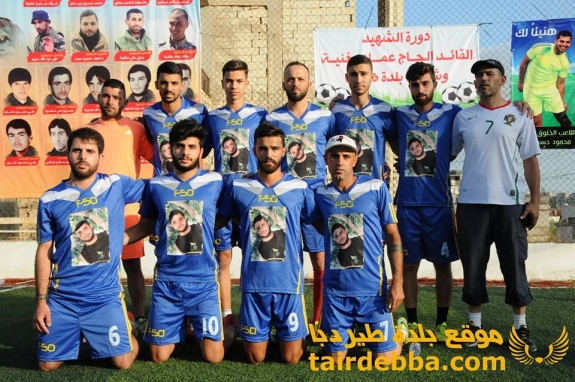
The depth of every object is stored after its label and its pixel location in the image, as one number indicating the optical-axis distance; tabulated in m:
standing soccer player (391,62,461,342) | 4.69
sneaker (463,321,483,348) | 4.63
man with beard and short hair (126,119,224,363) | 4.16
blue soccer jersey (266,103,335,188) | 4.82
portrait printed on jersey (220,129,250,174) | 4.91
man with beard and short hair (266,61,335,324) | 4.84
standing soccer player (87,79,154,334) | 5.00
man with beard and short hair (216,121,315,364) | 4.10
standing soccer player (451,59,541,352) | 4.52
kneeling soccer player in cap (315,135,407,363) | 4.04
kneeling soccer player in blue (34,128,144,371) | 4.01
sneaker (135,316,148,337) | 4.86
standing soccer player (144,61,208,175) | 4.88
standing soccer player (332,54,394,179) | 4.85
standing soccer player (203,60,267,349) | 4.92
